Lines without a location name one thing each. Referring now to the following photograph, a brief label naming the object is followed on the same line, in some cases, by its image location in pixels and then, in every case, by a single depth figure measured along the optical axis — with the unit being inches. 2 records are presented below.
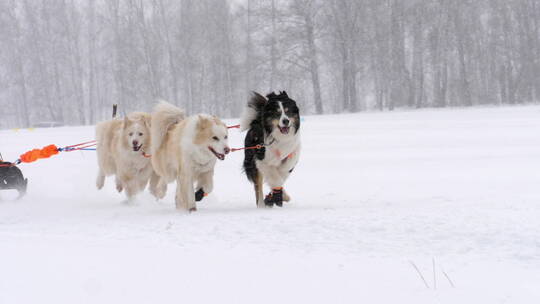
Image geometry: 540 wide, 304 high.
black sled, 501.7
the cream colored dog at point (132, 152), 491.5
